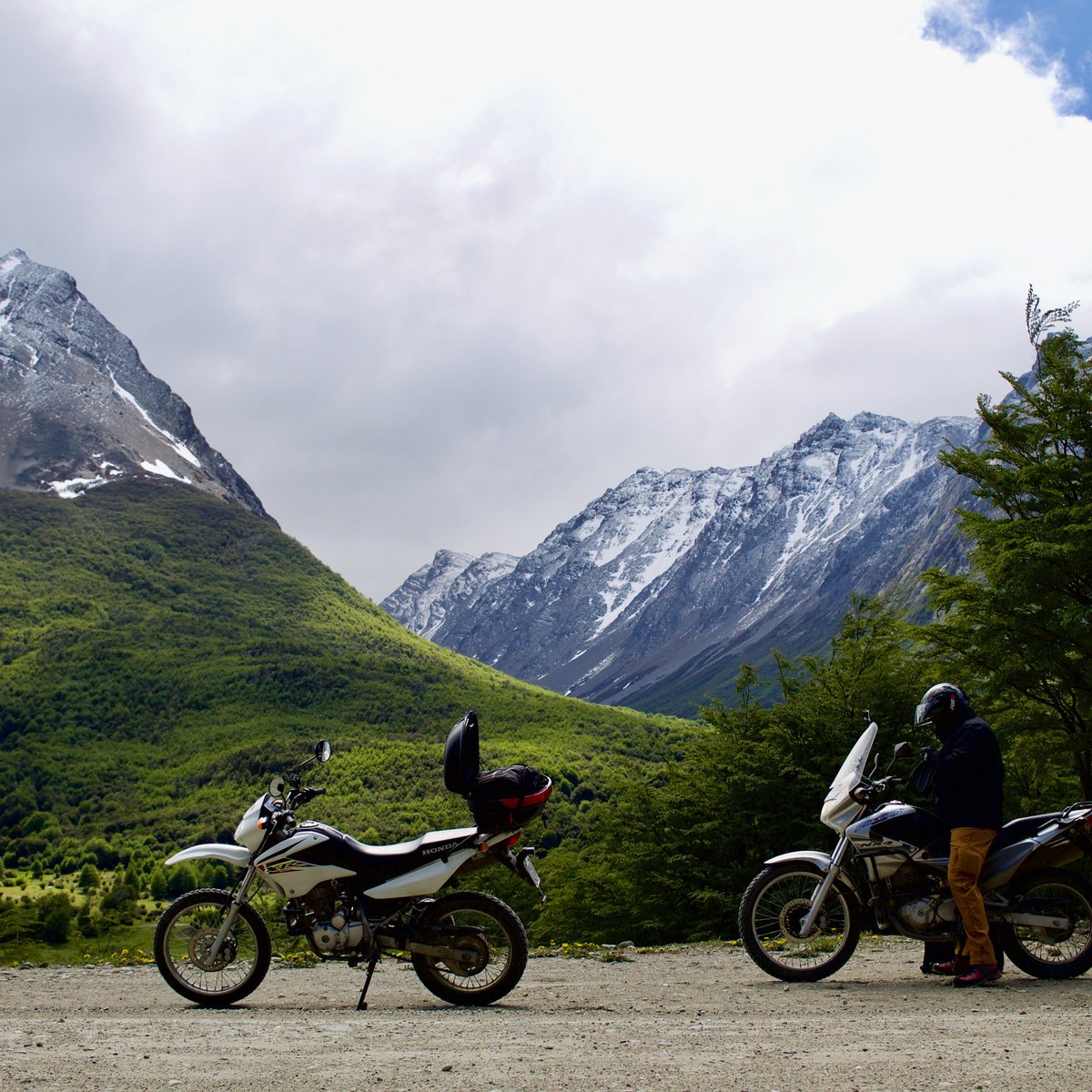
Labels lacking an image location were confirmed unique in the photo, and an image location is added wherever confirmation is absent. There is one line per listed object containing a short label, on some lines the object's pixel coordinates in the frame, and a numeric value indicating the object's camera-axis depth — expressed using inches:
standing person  353.7
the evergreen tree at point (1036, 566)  765.9
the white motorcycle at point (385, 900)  346.9
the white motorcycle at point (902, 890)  362.0
